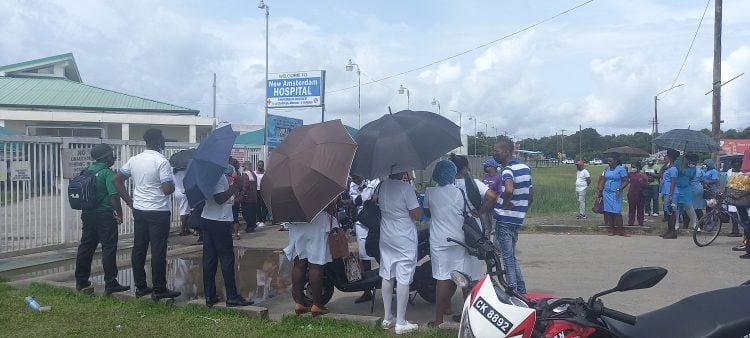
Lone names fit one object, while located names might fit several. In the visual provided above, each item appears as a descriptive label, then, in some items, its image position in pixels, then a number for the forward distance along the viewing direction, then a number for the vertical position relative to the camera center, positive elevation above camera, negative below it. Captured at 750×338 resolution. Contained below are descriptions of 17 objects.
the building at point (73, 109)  35.53 +2.59
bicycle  11.35 -1.21
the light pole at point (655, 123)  55.56 +3.17
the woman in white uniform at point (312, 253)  6.23 -1.00
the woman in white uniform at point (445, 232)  5.98 -0.74
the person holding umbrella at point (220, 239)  6.55 -0.91
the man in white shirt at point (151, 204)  6.91 -0.58
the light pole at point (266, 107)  18.52 +1.58
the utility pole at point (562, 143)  112.65 +2.47
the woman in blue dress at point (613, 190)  12.64 -0.68
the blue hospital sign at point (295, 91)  20.62 +2.14
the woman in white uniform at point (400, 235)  5.91 -0.76
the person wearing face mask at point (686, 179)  12.30 -0.42
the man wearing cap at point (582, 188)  15.83 -0.80
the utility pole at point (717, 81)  17.30 +2.17
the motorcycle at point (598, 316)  2.76 -0.74
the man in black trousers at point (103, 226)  7.25 -0.87
